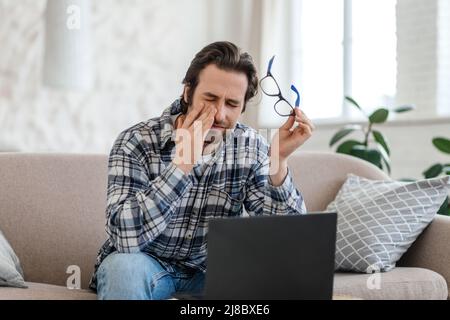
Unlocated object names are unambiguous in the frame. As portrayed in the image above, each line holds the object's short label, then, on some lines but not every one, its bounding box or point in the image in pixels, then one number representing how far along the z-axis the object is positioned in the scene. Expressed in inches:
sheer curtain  174.2
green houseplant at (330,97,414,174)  112.7
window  152.5
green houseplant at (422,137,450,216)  98.5
